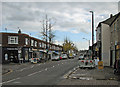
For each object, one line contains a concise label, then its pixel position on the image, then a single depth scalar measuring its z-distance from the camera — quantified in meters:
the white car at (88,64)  23.05
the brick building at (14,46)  38.88
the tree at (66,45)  96.86
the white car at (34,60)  38.90
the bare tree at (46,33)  49.94
